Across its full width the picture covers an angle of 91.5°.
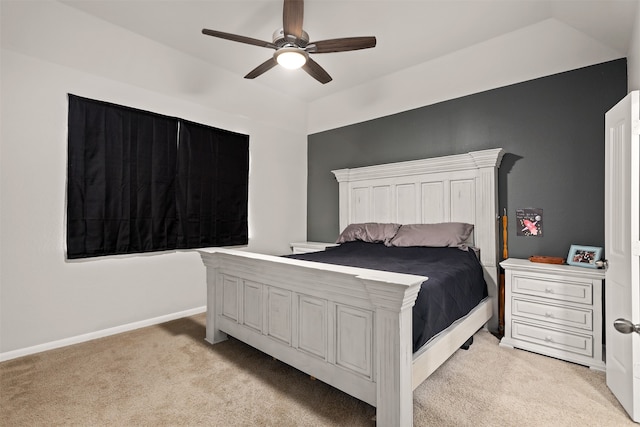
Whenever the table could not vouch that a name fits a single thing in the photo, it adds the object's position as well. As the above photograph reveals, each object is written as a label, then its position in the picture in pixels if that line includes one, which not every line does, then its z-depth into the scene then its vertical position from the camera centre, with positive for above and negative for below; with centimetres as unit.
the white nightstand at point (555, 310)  225 -74
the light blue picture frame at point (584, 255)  245 -33
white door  169 -17
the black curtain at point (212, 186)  347 +32
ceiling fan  213 +125
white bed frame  146 -57
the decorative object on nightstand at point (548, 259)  259 -38
